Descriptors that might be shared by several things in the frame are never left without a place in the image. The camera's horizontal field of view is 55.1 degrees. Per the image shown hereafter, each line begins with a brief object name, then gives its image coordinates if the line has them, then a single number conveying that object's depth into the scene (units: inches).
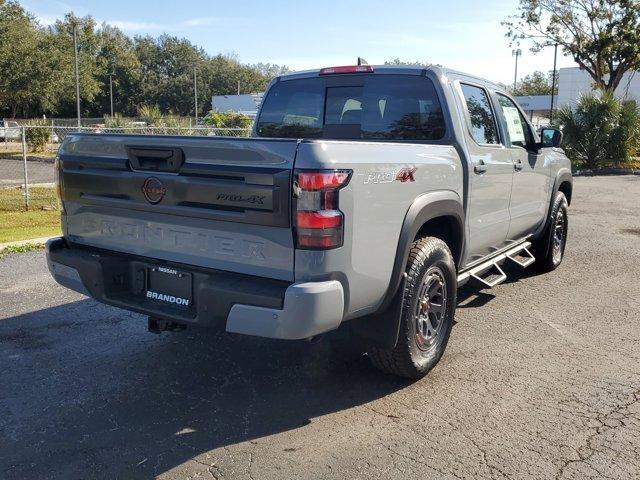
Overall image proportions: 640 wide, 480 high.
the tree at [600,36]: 1179.9
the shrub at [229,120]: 1205.0
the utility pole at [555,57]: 1332.2
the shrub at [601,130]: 879.7
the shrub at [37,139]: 1122.7
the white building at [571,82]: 2342.5
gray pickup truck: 123.8
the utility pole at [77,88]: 1806.2
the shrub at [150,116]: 970.7
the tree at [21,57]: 1556.3
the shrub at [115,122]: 923.1
